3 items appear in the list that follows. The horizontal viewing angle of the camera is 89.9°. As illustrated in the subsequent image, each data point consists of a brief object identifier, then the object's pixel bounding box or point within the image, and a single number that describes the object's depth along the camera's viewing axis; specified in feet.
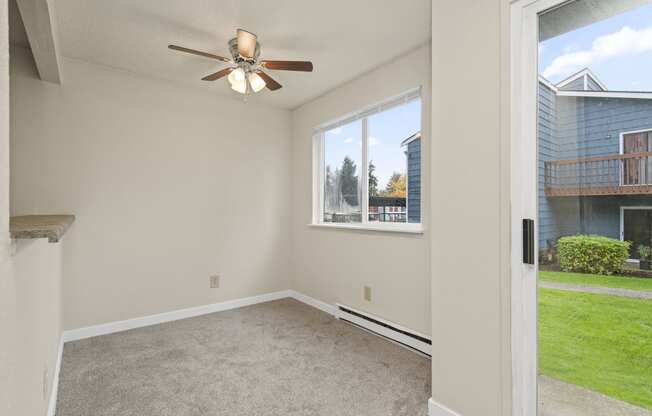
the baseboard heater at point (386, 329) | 8.41
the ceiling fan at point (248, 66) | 7.00
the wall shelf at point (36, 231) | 3.02
